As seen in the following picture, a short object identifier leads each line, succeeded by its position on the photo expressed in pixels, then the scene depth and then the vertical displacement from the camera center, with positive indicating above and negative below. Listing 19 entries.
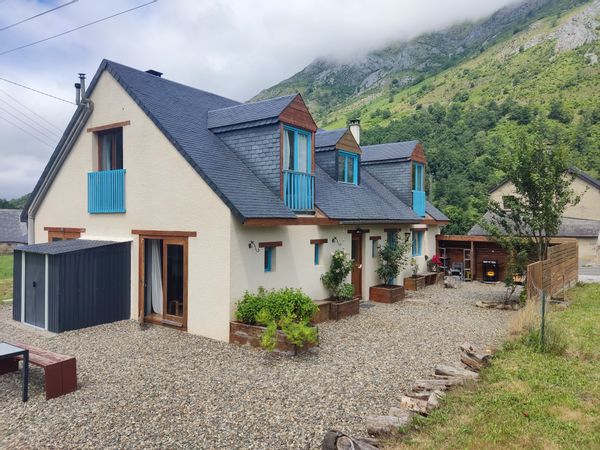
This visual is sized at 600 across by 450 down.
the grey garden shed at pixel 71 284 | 10.37 -1.60
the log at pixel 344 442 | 4.51 -2.40
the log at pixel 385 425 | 5.23 -2.54
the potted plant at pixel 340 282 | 12.90 -1.86
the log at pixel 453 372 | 6.95 -2.52
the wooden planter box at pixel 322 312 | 11.68 -2.56
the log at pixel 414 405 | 5.75 -2.54
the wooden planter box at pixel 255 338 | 8.69 -2.52
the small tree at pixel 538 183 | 13.37 +1.21
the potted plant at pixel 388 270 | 15.37 -1.85
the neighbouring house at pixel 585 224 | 24.73 -0.18
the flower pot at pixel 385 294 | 15.11 -2.62
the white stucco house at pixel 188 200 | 9.90 +0.60
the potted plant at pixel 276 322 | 8.55 -2.15
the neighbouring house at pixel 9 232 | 49.03 -1.21
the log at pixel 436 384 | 6.48 -2.53
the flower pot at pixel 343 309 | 12.16 -2.58
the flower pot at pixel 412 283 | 18.16 -2.68
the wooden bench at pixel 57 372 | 6.46 -2.34
